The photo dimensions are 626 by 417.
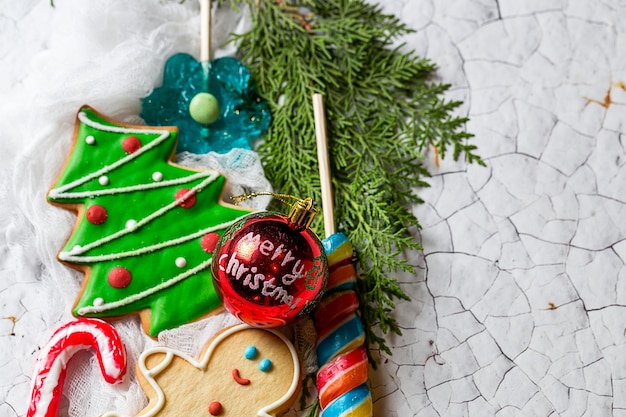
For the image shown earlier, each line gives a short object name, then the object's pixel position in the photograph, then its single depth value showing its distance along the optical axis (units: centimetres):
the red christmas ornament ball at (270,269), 43
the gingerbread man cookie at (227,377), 46
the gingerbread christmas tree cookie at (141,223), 47
